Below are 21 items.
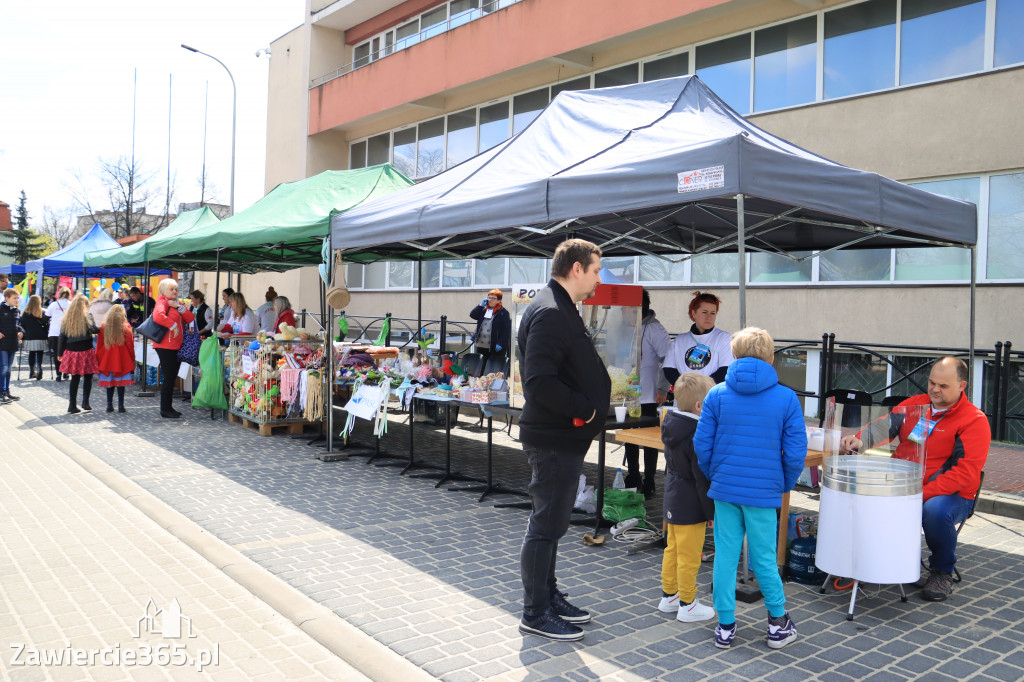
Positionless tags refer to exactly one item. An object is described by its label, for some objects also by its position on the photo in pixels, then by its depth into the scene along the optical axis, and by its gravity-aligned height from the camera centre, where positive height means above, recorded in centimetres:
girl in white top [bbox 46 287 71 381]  1671 +23
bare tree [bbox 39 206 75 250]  7450 +934
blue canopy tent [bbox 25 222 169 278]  2038 +165
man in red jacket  487 -72
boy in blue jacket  406 -68
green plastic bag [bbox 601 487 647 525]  622 -139
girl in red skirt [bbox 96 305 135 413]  1182 -41
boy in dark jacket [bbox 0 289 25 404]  1366 -31
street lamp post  2900 +884
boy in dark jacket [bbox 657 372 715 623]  439 -96
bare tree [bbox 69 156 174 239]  4847 +763
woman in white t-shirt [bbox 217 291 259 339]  1346 +16
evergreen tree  6425 +667
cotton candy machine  447 -98
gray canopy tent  501 +114
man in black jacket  397 -38
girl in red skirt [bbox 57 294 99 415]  1204 -39
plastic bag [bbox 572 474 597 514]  664 -142
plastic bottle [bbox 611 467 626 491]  679 -129
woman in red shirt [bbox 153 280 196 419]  1162 -21
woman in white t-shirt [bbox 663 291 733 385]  639 -8
